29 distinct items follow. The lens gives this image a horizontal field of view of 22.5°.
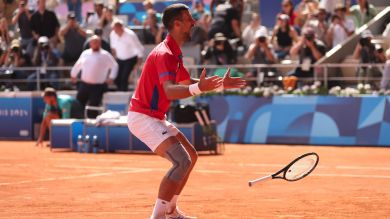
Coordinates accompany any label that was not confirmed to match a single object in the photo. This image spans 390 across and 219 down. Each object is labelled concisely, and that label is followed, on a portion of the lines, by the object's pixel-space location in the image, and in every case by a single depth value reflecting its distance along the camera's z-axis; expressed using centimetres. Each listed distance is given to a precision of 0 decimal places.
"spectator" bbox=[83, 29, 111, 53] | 2595
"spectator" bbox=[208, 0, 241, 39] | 2525
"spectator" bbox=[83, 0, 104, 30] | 2806
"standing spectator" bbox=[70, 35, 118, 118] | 2348
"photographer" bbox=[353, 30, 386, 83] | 2244
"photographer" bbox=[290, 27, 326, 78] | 2312
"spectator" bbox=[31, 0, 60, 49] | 2748
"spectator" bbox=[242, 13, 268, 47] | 2547
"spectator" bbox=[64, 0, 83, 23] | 3045
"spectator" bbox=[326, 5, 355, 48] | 2416
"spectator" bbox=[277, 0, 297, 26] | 2516
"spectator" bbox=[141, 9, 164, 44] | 2589
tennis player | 921
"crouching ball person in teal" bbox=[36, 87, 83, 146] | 2368
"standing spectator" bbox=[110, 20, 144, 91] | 2447
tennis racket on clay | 1014
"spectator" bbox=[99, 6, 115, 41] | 2731
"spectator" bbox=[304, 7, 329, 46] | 2419
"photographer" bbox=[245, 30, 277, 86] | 2391
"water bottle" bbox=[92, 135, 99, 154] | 2161
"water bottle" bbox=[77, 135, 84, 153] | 2172
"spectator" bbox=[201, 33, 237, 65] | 2430
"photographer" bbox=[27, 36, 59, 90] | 2670
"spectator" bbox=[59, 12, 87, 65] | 2694
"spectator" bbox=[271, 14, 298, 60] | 2439
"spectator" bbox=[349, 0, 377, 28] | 2497
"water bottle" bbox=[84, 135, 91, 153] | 2167
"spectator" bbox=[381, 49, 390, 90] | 2166
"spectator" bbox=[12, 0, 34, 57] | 2778
